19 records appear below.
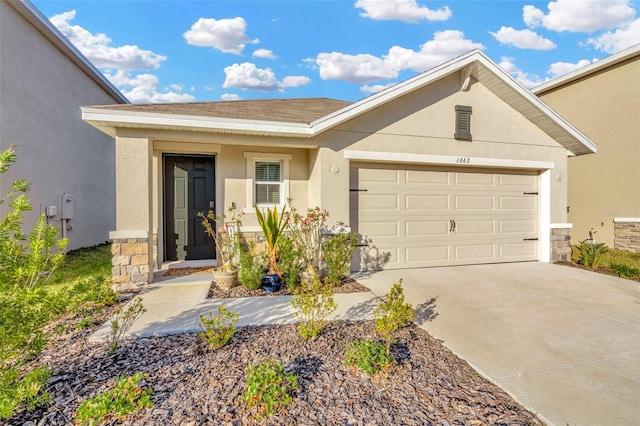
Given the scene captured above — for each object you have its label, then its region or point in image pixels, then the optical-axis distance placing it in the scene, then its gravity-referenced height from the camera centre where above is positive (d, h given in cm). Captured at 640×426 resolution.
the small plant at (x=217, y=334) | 311 -121
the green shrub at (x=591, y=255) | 725 -102
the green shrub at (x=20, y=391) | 195 -115
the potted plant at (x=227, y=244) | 533 -65
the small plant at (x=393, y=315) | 329 -113
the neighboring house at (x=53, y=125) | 676 +206
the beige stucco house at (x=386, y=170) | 562 +84
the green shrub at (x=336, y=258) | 562 -85
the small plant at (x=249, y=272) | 525 -102
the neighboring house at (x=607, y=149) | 920 +177
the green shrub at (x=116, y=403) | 210 -129
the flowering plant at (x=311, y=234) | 603 -46
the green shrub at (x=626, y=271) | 633 -123
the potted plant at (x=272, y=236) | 568 -47
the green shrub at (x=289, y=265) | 537 -93
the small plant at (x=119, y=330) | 312 -130
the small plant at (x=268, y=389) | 222 -127
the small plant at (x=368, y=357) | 274 -128
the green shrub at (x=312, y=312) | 336 -113
